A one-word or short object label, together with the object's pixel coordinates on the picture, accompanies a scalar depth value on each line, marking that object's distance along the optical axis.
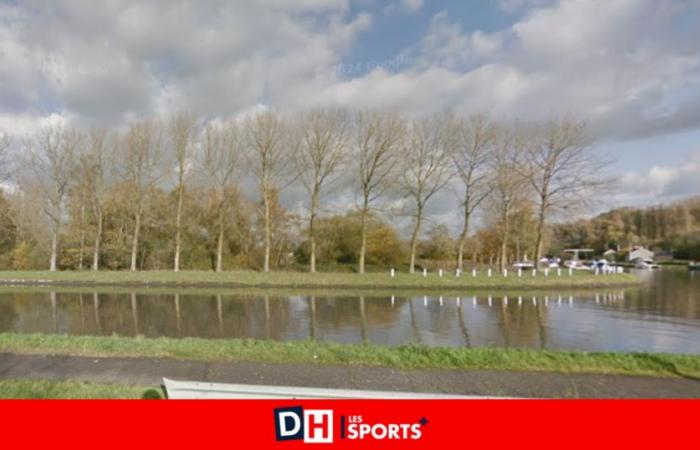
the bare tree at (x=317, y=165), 31.76
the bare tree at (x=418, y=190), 32.62
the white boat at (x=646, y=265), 63.69
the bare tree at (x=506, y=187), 32.56
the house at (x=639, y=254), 78.98
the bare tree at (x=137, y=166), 33.44
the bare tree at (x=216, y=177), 33.22
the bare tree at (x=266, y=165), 32.06
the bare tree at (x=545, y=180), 32.75
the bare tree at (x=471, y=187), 32.72
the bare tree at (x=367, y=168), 31.67
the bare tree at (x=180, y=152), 33.12
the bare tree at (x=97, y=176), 34.34
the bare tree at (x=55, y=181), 34.25
